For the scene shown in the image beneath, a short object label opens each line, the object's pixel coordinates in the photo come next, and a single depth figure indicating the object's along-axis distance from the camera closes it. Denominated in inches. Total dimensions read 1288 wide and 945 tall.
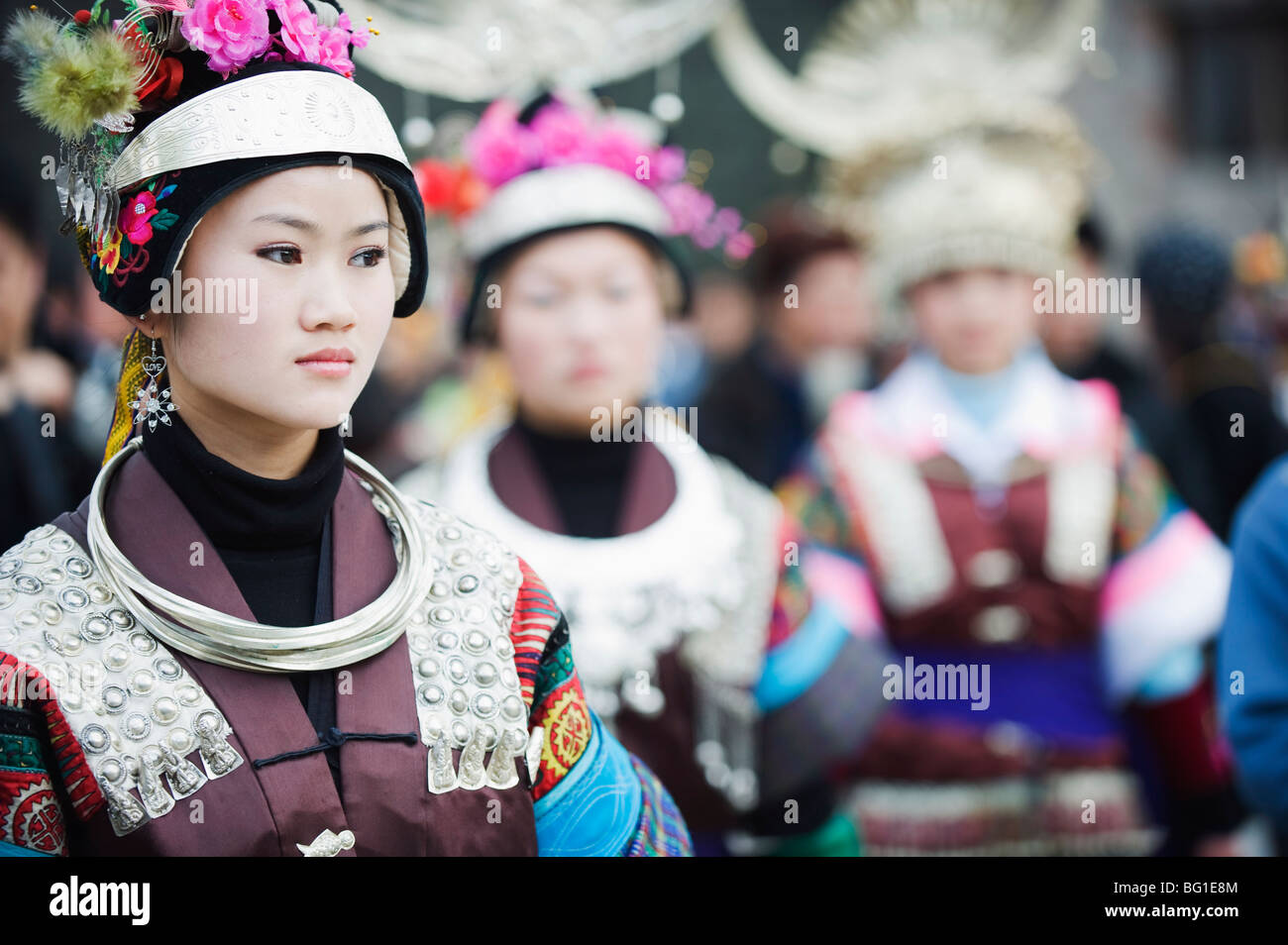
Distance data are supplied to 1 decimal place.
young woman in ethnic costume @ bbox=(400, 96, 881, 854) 114.5
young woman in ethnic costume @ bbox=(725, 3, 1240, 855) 141.3
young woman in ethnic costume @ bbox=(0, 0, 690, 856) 60.1
